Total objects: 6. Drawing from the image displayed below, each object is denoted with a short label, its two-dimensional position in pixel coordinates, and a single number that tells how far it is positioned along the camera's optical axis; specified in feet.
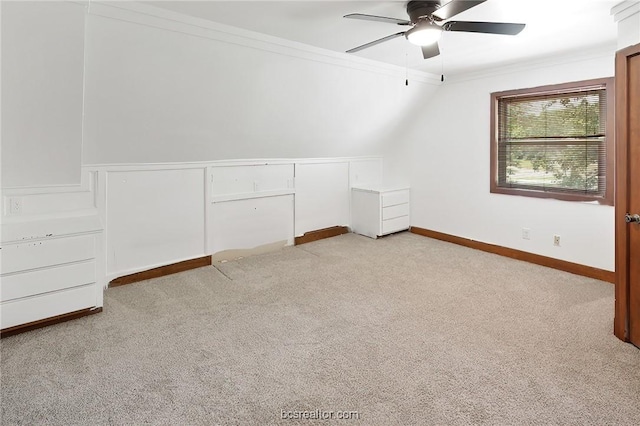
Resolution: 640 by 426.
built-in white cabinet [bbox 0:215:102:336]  8.57
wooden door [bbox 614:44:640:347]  7.75
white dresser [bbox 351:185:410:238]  17.20
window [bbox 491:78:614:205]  12.17
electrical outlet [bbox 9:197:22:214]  9.92
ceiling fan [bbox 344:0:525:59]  7.47
